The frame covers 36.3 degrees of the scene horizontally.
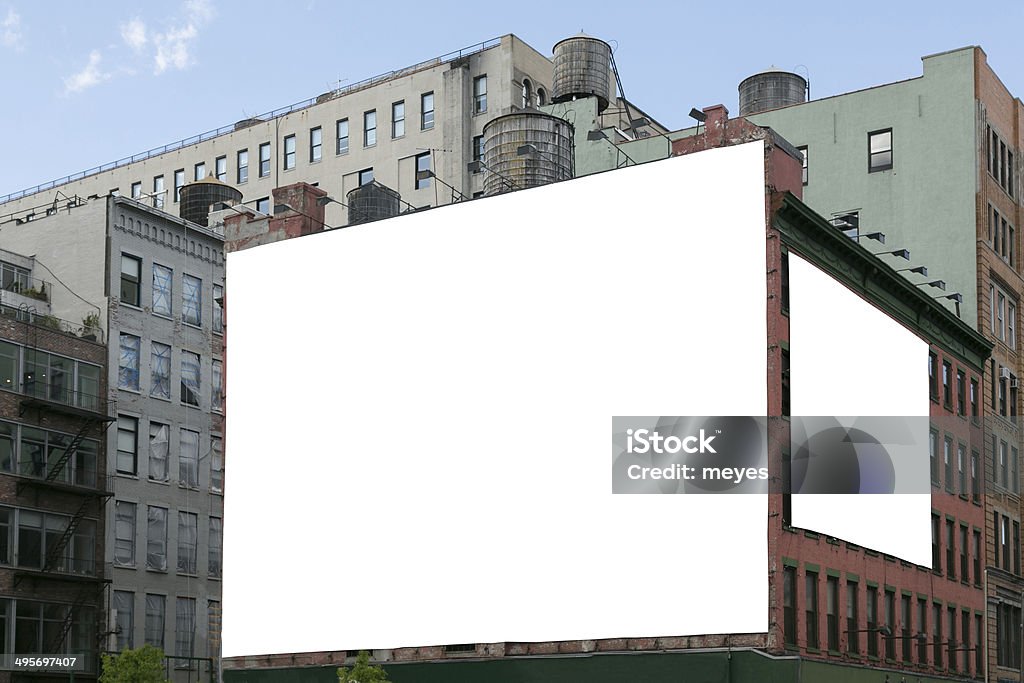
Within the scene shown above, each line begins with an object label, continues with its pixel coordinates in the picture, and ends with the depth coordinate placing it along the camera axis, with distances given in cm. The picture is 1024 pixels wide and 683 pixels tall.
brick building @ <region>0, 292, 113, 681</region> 5559
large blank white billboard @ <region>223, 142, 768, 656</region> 4497
